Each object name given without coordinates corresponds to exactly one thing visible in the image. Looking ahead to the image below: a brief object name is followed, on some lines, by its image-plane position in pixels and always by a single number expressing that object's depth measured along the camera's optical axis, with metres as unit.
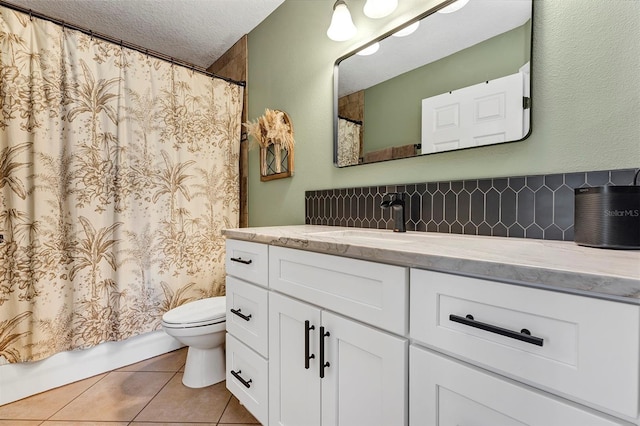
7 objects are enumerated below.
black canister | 0.70
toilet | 1.58
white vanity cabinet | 0.48
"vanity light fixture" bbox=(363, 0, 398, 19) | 1.33
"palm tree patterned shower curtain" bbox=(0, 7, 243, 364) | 1.55
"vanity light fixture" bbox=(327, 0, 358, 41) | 1.48
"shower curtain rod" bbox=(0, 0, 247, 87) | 1.54
